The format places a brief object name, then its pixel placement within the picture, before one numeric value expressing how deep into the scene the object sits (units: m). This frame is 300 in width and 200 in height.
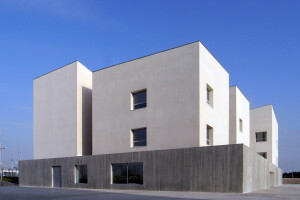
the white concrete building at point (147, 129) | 18.61
